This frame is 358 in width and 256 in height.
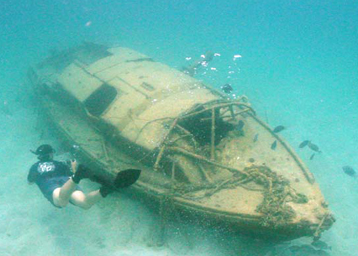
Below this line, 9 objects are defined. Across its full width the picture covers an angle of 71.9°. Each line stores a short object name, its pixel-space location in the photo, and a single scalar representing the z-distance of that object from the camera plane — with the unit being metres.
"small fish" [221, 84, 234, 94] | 9.15
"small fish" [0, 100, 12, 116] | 12.34
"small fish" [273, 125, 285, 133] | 7.77
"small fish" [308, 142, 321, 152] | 8.70
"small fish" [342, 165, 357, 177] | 8.25
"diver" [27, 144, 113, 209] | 4.14
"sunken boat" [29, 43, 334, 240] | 4.82
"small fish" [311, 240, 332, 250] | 5.61
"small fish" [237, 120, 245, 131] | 7.09
